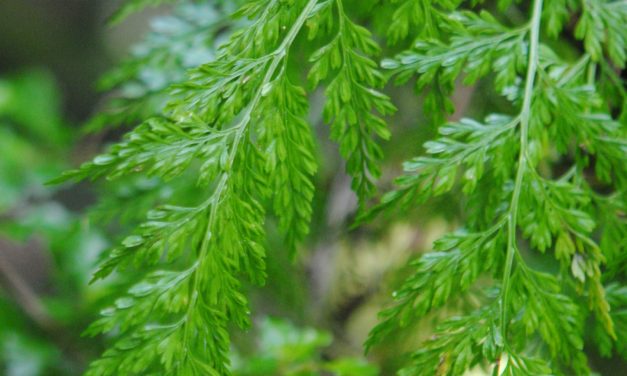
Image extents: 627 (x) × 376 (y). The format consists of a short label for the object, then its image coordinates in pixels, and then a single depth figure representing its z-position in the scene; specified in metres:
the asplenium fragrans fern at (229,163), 1.14
